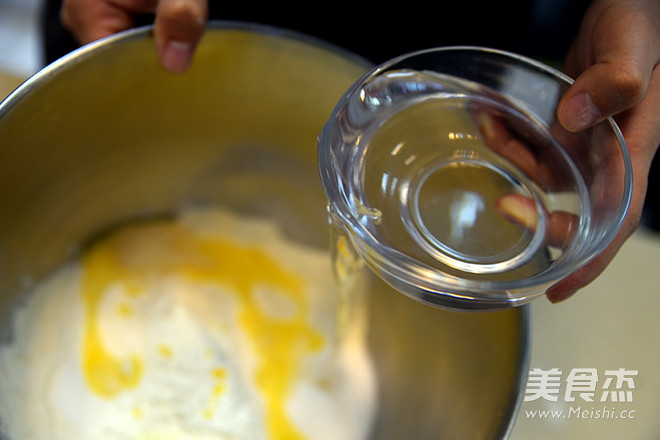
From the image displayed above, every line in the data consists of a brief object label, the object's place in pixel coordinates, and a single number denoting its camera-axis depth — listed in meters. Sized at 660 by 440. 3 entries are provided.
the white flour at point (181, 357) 0.40
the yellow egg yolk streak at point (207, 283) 0.41
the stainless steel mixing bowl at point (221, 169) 0.37
